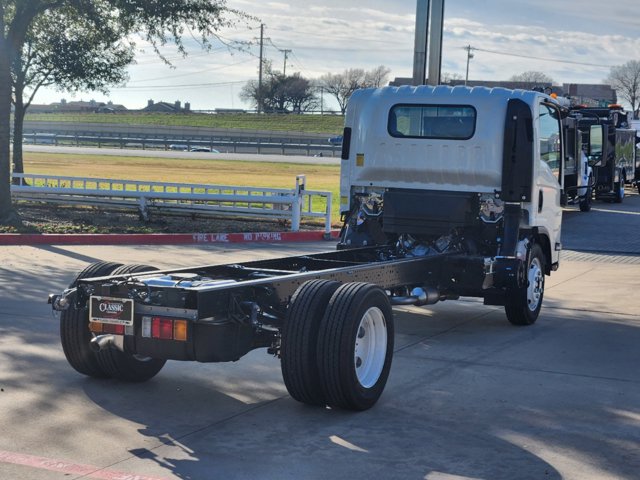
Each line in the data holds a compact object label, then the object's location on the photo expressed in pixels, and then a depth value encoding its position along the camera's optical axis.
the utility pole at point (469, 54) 113.49
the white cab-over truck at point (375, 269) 6.52
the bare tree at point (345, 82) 115.88
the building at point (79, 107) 124.62
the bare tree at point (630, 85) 102.03
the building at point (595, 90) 76.56
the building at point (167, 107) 132.10
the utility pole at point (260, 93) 110.05
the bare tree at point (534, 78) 102.81
